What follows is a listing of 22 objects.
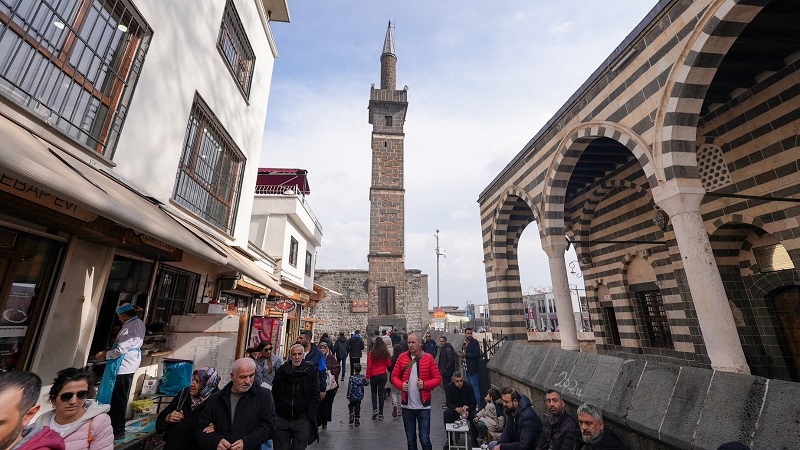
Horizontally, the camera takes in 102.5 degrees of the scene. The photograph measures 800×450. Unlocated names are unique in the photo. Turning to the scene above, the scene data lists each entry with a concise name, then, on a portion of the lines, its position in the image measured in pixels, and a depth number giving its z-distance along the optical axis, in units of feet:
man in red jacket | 14.56
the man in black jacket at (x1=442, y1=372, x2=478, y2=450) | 16.53
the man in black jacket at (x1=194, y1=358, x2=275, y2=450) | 8.85
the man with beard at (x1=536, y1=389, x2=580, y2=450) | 10.63
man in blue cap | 11.98
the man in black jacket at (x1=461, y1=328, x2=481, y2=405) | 24.31
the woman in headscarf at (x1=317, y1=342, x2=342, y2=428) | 18.78
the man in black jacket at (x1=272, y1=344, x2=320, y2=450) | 12.43
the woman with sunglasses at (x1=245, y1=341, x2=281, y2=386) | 14.38
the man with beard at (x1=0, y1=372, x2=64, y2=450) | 5.01
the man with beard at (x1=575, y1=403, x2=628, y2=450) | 9.13
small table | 13.69
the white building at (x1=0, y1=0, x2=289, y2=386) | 9.60
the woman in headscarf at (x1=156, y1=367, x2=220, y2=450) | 9.84
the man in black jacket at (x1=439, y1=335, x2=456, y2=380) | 23.20
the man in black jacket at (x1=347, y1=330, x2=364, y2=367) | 27.61
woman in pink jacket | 7.48
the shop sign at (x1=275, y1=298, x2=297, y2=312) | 32.81
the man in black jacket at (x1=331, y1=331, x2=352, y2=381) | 32.22
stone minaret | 61.52
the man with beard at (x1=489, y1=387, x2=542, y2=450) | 12.06
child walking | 20.36
